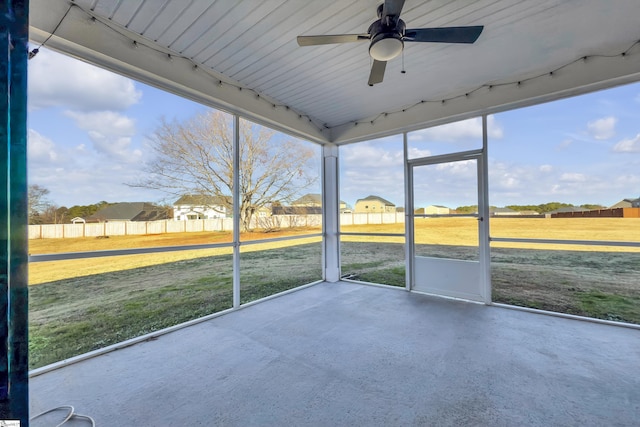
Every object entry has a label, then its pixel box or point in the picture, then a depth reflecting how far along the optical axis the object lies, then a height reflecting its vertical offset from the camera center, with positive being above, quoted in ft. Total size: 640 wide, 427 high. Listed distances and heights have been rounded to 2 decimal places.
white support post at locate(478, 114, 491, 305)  11.68 -0.42
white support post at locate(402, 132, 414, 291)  13.75 -0.13
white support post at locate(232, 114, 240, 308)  11.28 +0.22
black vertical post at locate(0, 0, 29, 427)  2.64 +0.05
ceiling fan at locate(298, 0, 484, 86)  6.28 +4.44
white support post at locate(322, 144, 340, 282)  16.01 +0.08
